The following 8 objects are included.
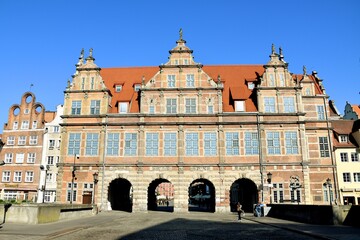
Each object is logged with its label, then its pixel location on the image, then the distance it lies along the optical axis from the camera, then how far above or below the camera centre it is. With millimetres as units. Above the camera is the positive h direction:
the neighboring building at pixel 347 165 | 37875 +2423
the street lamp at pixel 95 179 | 34025 +617
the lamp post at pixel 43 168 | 46616 +2380
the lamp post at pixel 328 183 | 34594 +263
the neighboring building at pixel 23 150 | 48062 +5226
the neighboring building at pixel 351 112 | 53006 +12398
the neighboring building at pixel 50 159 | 47906 +3846
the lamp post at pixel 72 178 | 32697 +677
